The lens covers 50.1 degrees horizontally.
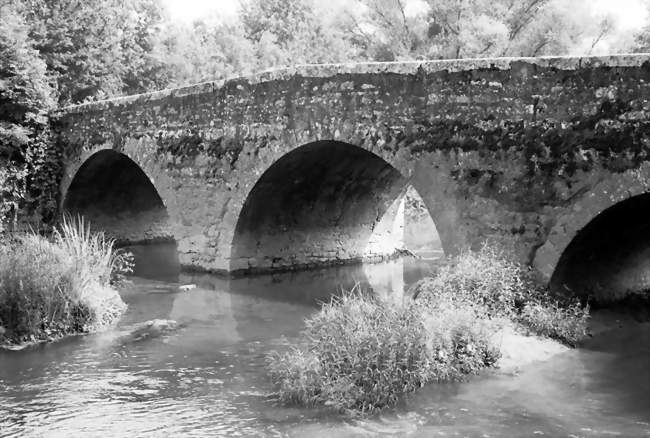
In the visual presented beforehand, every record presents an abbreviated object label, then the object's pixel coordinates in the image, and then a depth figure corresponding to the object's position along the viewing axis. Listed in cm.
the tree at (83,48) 1903
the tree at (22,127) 1555
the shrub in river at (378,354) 637
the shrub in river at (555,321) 804
